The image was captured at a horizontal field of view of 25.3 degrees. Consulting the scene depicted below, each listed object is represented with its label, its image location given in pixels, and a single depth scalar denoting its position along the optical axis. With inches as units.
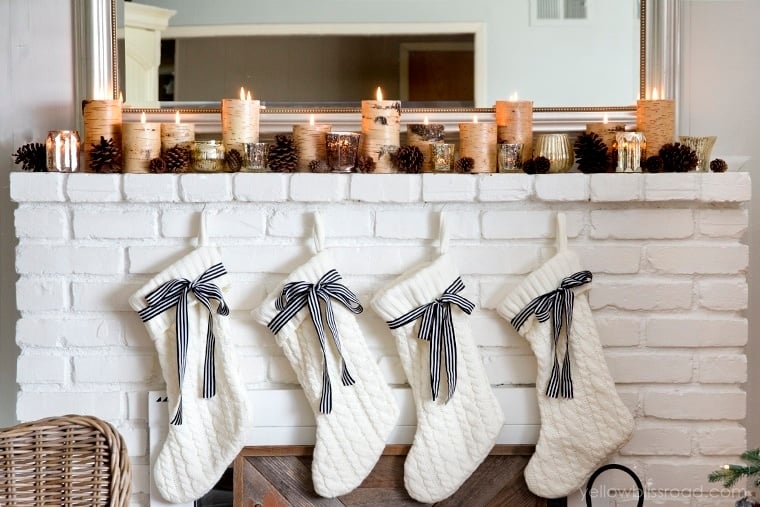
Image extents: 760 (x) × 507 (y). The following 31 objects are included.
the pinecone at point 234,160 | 130.1
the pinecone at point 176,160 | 130.2
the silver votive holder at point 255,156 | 129.8
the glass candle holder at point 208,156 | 130.0
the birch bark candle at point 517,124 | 132.3
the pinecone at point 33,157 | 130.1
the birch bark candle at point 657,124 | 132.0
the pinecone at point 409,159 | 130.1
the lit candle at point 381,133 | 130.9
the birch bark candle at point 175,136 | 131.3
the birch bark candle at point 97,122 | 131.3
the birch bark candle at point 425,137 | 132.0
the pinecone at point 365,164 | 130.5
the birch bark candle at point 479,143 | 131.0
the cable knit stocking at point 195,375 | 128.1
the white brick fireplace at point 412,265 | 129.7
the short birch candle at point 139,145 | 130.2
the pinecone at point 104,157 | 130.1
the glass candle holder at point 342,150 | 129.8
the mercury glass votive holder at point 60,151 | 129.5
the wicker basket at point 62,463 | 120.8
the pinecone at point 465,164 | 130.5
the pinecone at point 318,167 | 130.4
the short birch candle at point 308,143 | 131.4
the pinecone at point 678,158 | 129.7
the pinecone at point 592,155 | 131.0
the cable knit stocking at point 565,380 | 129.1
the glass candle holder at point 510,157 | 130.3
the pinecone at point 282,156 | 130.2
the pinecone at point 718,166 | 129.4
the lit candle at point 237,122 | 130.8
